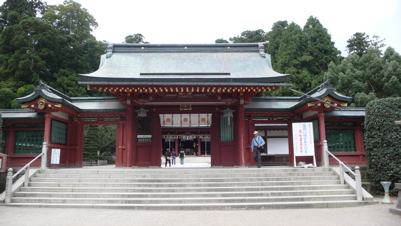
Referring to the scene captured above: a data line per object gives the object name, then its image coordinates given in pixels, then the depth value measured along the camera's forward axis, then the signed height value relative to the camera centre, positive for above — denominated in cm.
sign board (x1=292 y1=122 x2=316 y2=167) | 1162 +39
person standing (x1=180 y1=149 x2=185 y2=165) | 2322 -56
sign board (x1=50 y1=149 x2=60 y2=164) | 1193 -25
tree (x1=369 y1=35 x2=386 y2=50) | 3553 +1316
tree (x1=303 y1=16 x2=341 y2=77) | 3319 +1152
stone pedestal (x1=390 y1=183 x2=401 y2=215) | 723 -151
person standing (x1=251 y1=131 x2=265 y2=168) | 1173 +12
